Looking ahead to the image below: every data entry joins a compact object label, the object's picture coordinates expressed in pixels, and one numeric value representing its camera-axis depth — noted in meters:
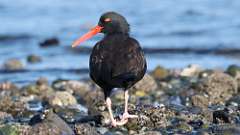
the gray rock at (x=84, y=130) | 14.87
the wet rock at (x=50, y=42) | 37.94
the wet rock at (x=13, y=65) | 31.56
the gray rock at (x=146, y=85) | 23.75
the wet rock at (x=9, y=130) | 15.33
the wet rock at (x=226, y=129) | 14.54
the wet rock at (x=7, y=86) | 26.40
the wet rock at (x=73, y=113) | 17.23
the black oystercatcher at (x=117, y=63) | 15.52
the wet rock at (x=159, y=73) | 27.12
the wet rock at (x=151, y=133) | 14.62
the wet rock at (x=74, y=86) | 24.37
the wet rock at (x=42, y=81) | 26.50
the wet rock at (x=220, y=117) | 15.48
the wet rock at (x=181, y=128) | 15.16
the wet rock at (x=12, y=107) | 19.73
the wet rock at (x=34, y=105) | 20.83
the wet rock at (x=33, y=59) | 33.16
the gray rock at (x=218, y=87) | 20.86
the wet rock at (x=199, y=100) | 19.48
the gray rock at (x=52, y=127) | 14.85
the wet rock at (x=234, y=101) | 19.85
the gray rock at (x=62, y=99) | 21.52
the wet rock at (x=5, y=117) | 18.37
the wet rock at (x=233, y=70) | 25.33
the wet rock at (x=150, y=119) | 15.62
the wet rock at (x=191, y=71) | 27.00
